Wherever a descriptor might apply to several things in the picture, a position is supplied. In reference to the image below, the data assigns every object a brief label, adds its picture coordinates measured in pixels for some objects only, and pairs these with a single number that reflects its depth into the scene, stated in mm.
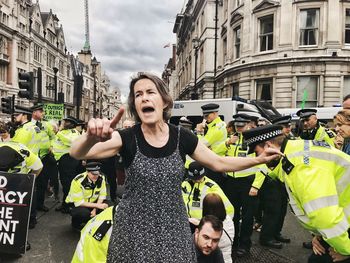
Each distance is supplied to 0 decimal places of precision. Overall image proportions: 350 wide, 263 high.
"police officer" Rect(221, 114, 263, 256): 5150
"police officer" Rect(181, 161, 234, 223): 4395
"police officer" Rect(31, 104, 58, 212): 7176
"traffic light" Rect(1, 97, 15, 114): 13009
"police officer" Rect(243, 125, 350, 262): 2113
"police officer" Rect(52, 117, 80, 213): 7742
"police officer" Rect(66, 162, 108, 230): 5914
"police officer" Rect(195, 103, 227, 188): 6215
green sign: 14008
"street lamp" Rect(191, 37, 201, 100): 22880
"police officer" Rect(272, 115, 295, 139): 6500
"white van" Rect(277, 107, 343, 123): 14336
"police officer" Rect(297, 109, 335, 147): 7145
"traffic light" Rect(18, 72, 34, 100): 11031
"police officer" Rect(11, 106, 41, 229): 6735
